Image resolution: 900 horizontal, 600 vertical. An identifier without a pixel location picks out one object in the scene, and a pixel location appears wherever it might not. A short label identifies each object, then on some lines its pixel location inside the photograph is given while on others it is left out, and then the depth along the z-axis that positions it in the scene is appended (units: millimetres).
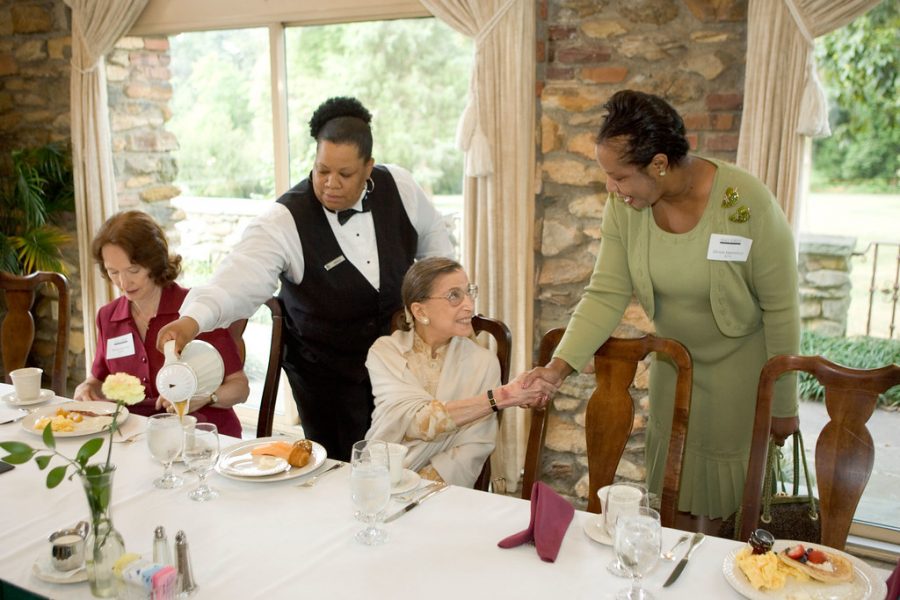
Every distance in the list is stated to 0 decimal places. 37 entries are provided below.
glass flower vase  1347
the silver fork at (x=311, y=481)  1808
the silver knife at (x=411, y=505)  1643
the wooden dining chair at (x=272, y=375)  2542
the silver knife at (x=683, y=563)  1410
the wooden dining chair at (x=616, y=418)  1915
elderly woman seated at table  2139
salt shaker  1378
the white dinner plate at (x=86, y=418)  2111
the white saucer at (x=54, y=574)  1392
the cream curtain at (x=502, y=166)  3180
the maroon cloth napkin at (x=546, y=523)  1489
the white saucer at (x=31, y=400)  2373
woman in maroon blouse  2521
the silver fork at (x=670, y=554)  1490
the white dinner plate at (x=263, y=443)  1810
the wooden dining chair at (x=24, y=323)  2943
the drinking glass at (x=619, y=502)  1473
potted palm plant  4340
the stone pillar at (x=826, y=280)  3113
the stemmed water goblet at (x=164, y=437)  1706
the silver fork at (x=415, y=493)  1728
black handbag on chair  1901
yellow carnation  1571
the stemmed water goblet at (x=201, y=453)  1695
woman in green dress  1965
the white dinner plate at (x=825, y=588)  1343
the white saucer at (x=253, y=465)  1832
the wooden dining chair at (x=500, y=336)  2352
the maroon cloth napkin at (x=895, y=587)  1186
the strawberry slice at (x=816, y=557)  1416
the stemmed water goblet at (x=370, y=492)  1494
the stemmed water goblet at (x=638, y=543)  1293
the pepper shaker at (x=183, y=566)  1365
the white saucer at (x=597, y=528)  1536
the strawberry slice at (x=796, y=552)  1417
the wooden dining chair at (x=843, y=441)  1753
